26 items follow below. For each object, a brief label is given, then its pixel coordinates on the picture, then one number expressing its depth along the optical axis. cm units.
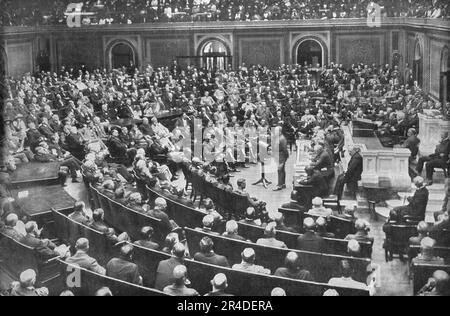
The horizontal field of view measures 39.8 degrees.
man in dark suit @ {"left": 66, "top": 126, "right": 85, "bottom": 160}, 1700
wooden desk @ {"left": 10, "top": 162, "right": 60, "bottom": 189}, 1342
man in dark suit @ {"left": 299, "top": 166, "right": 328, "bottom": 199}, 1294
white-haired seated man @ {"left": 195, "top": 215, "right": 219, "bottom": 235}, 996
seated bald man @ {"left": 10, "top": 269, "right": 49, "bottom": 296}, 821
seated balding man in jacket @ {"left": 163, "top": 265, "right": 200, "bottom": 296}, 805
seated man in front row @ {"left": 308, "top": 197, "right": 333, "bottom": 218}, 1057
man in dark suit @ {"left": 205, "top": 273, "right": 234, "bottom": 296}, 803
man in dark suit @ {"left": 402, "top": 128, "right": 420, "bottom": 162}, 1509
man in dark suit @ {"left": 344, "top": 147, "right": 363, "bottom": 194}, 1295
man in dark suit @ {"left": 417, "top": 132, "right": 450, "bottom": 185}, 1369
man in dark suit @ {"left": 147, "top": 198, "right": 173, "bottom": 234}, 1074
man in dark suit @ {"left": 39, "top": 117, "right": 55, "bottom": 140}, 1709
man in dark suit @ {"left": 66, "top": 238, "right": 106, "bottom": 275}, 884
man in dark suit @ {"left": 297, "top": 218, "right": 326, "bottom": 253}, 961
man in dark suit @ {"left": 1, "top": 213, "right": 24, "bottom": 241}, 978
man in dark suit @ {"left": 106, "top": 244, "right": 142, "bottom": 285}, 855
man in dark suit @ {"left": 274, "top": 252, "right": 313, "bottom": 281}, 832
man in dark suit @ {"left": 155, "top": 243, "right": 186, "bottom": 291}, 864
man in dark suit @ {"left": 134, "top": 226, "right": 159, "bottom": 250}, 966
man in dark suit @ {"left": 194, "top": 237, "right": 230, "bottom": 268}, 888
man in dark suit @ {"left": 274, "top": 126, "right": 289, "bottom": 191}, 1490
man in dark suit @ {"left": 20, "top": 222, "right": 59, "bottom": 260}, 938
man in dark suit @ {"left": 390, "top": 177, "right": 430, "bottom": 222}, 1066
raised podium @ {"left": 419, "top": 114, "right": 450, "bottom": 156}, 1617
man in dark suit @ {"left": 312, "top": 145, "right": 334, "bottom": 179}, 1346
